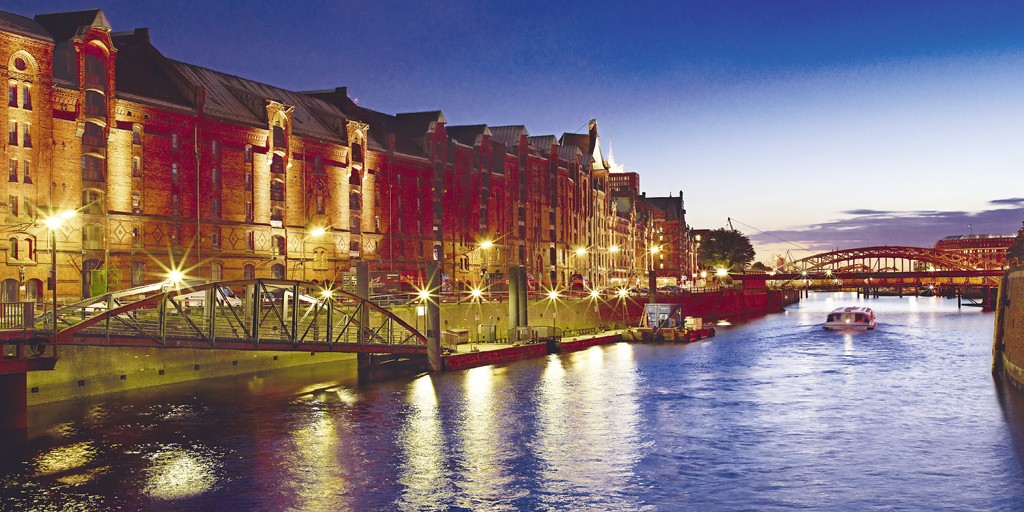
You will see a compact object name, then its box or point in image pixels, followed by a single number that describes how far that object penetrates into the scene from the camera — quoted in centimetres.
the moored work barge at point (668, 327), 9612
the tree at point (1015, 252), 7816
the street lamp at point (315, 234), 7920
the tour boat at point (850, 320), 12062
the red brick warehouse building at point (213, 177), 6159
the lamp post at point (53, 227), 3819
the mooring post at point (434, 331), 6272
